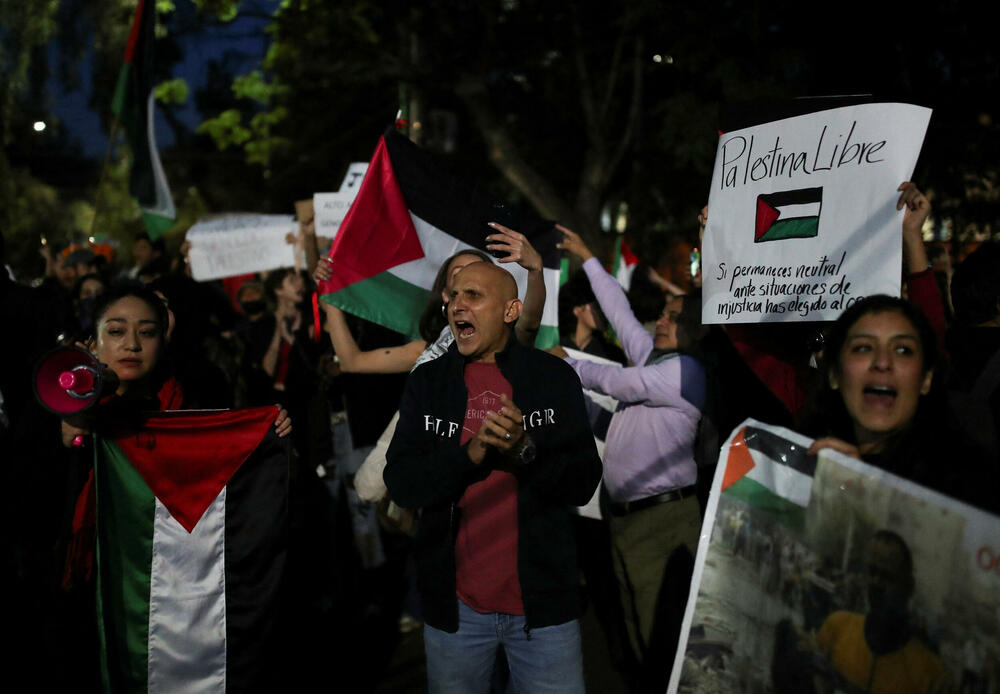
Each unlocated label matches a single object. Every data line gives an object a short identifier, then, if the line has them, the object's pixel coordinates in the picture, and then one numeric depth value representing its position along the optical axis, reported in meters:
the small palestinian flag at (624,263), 8.54
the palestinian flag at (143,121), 8.96
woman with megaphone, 3.71
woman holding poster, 2.39
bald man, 3.15
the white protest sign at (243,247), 9.44
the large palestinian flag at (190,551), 3.70
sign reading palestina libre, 3.06
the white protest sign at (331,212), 7.55
